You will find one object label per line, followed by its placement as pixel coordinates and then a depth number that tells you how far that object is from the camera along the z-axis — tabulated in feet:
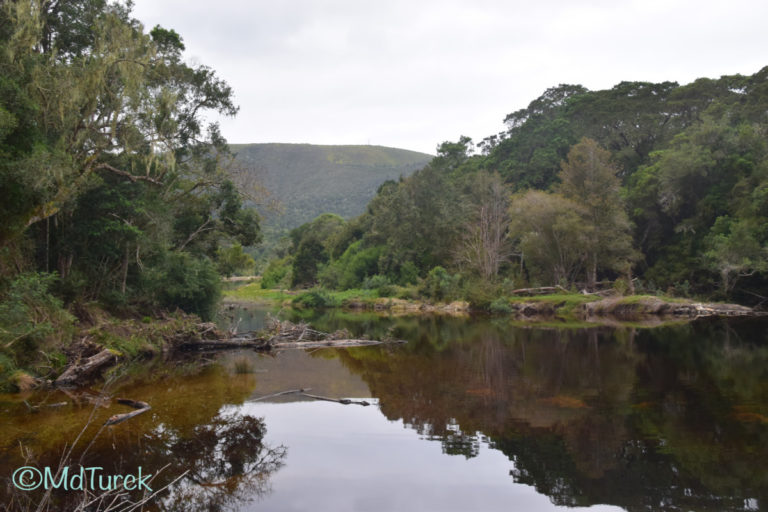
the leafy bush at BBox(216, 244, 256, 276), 88.58
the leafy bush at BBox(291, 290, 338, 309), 152.15
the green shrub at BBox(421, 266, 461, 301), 128.88
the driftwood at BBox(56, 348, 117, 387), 38.16
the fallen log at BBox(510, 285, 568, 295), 122.72
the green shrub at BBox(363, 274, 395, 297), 145.79
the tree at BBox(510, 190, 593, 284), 117.29
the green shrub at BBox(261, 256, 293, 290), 225.37
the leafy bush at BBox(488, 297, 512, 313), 113.19
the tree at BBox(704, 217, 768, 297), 96.99
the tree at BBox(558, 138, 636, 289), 118.42
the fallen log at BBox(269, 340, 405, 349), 58.29
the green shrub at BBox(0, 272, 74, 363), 36.11
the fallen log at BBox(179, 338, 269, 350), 57.72
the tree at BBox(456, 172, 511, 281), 132.46
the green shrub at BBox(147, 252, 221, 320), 65.72
